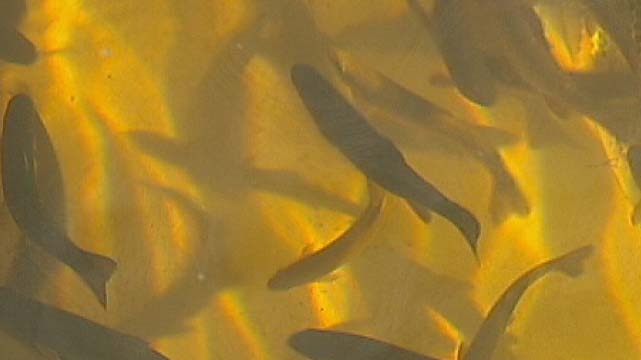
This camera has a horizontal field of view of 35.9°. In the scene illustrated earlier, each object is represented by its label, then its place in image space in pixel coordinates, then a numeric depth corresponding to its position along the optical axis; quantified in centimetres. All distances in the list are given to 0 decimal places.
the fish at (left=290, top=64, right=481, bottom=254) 221
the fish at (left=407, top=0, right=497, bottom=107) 235
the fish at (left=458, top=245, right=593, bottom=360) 217
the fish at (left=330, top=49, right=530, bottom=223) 233
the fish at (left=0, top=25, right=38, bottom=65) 227
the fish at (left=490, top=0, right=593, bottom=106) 237
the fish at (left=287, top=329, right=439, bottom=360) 216
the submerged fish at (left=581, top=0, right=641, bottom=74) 234
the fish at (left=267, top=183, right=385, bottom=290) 216
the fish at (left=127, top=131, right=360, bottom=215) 229
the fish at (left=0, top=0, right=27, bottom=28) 227
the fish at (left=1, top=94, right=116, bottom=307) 211
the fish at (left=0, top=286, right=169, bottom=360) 208
